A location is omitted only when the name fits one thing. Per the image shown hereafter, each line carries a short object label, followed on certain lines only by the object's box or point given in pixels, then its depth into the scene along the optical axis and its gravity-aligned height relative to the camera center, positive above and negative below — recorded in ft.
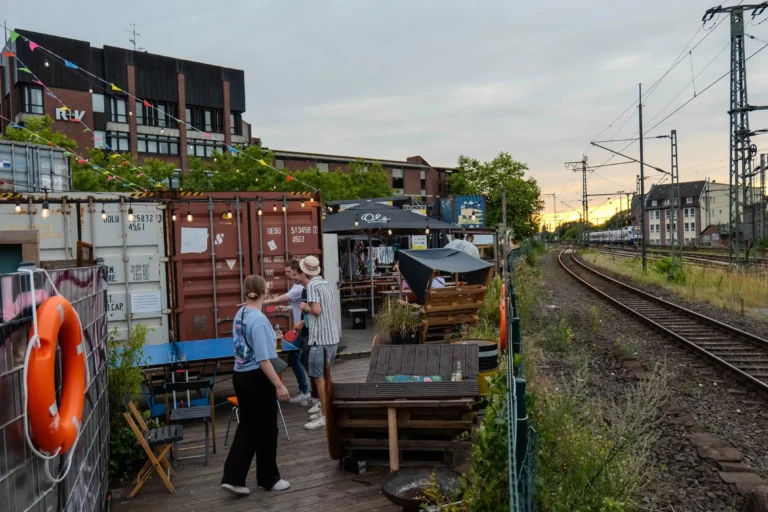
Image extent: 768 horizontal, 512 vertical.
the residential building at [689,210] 294.35 +11.07
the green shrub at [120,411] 18.01 -5.13
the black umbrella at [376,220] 45.13 +1.61
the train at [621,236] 262.28 -1.11
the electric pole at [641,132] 91.56 +15.39
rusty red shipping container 32.19 -0.20
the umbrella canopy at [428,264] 34.53 -1.55
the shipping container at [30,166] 57.06 +8.33
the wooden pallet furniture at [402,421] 17.75 -5.44
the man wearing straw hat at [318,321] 22.09 -2.97
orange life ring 7.54 -1.83
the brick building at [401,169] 188.75 +25.91
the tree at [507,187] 210.38 +18.30
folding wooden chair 16.75 -5.64
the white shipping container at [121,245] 30.09 +0.12
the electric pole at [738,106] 66.28 +13.72
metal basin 13.98 -5.98
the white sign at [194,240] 32.24 +0.29
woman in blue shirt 16.71 -4.44
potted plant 34.08 -4.86
